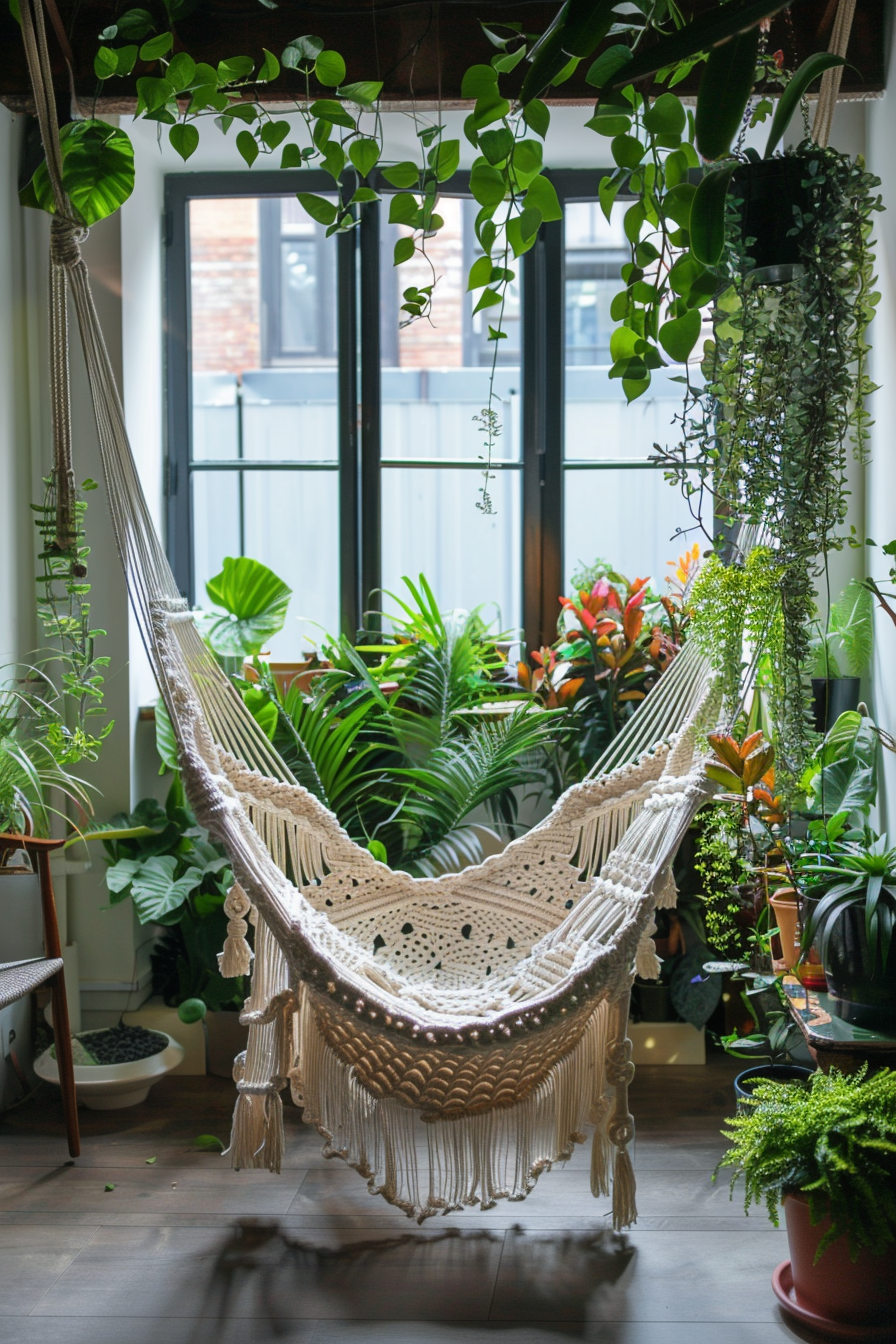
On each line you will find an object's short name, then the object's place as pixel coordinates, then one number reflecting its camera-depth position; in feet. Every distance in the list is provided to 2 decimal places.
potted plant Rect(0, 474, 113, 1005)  6.02
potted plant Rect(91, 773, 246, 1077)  8.24
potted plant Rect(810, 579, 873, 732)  7.49
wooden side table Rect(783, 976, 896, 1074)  5.34
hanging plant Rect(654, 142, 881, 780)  4.91
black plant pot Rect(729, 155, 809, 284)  4.91
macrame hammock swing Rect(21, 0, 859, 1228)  5.56
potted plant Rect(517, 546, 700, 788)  8.74
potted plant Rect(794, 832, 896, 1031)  5.33
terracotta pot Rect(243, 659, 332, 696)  9.05
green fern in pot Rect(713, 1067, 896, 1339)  4.83
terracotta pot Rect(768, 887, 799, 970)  6.64
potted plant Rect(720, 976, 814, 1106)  6.40
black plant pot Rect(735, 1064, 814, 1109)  6.36
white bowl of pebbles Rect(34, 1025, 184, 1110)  7.64
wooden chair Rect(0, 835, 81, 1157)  6.93
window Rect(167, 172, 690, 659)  9.69
